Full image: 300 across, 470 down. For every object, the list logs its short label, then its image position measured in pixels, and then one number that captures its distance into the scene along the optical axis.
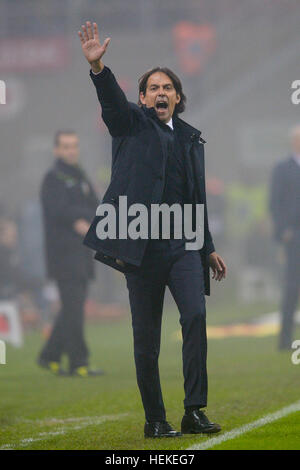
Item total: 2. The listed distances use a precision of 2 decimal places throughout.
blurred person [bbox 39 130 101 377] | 10.98
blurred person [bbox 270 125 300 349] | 12.27
